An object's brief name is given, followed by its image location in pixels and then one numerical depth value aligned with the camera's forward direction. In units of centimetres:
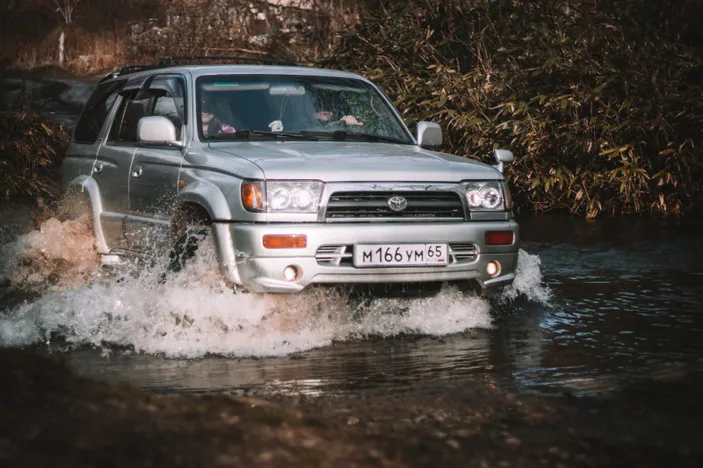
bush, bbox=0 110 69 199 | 1627
